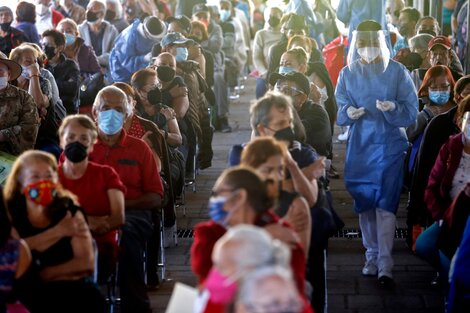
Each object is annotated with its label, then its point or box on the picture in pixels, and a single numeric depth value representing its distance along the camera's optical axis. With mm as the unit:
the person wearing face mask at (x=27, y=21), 28687
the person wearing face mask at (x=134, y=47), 27109
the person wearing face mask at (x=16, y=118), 18437
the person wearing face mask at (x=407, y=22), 29312
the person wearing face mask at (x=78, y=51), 26047
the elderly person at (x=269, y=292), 8203
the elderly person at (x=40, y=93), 19891
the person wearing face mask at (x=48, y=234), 12305
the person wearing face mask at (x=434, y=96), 18875
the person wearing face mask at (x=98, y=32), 30094
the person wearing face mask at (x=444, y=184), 15102
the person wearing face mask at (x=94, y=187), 13781
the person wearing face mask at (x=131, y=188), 15070
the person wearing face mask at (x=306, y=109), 17687
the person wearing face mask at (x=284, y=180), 11570
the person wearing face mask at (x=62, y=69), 23391
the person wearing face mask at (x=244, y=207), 10391
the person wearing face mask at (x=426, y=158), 16828
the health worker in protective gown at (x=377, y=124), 17641
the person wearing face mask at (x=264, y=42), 30266
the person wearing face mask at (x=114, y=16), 32125
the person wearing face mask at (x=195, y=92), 23609
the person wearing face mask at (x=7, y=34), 27109
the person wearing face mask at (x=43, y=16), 32500
